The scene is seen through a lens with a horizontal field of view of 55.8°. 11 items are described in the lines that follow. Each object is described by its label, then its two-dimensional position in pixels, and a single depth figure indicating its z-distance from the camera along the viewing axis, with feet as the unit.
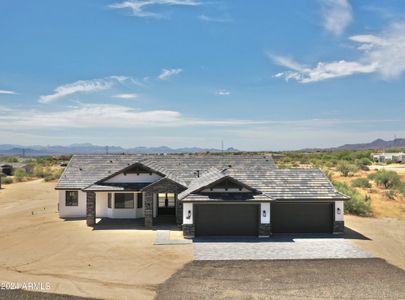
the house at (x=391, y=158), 270.05
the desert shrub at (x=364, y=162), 252.71
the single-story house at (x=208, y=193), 71.36
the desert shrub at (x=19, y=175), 188.78
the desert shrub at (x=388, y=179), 130.71
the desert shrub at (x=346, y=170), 170.07
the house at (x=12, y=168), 209.97
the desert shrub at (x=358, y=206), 95.20
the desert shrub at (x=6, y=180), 174.99
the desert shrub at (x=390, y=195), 112.78
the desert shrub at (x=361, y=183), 133.12
